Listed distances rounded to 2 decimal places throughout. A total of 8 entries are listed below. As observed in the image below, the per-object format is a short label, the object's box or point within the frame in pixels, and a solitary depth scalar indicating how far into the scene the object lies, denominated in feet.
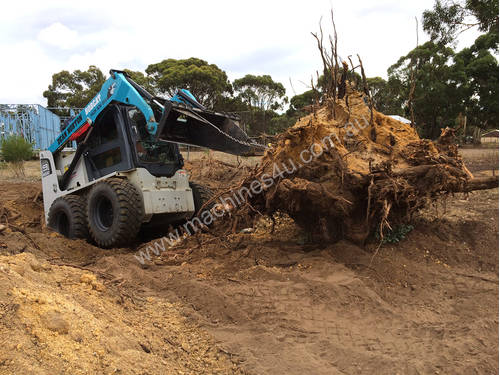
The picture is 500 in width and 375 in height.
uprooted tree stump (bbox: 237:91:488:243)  13.97
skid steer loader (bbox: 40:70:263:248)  18.01
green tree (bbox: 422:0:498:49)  40.29
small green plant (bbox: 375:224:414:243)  15.58
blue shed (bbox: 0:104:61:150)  66.13
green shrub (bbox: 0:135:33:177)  41.96
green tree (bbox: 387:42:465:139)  73.46
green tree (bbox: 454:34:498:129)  73.05
